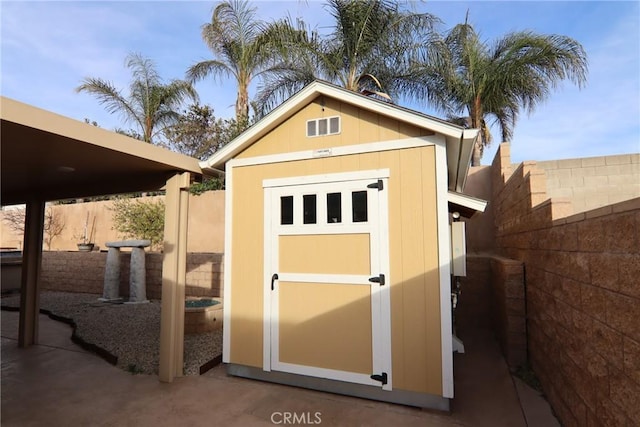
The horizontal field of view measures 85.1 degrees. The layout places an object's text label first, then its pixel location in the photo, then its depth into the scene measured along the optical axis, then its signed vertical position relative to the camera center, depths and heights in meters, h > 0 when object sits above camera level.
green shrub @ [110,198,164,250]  11.38 +0.58
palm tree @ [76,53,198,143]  12.83 +5.25
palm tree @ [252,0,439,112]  9.41 +5.32
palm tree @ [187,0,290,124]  10.59 +5.95
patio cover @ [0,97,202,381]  2.86 +0.82
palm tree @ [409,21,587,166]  9.20 +4.54
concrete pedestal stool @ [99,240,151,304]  8.51 -0.93
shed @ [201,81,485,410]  3.51 -0.11
